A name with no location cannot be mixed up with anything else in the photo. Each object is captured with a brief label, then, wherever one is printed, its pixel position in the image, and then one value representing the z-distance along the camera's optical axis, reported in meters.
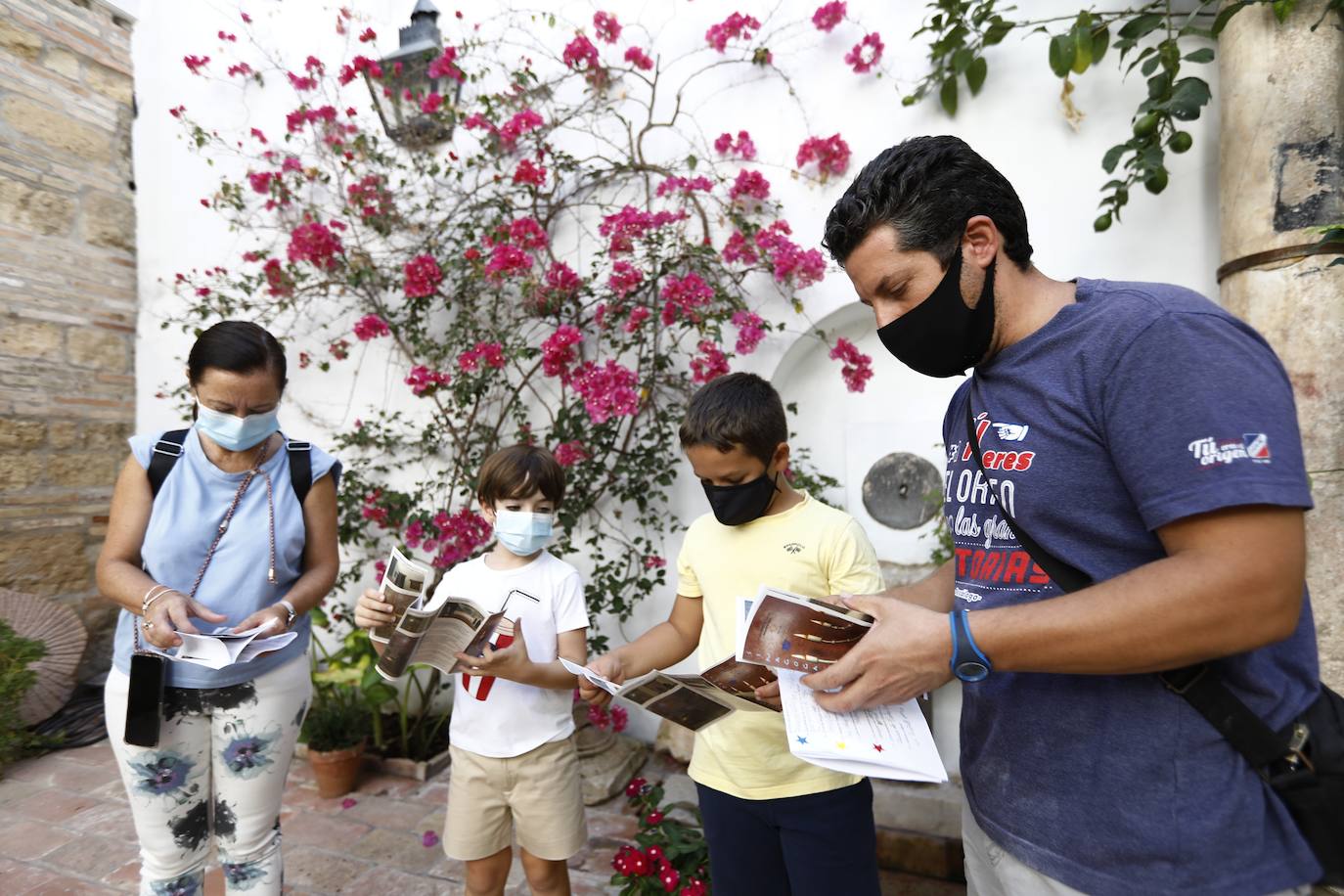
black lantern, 3.97
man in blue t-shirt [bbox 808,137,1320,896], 0.84
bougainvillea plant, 3.33
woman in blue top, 1.91
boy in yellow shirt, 1.65
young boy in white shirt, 2.06
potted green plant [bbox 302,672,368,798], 3.42
